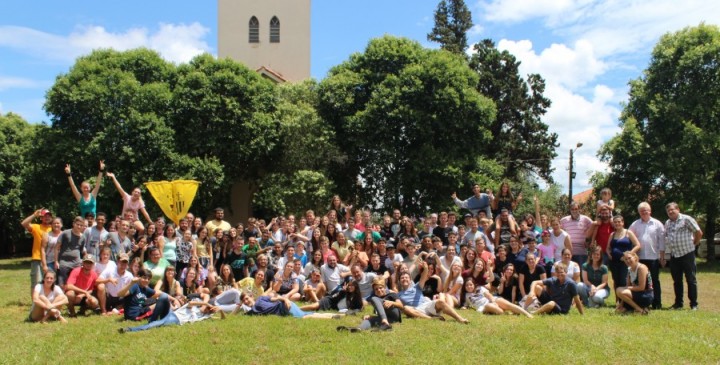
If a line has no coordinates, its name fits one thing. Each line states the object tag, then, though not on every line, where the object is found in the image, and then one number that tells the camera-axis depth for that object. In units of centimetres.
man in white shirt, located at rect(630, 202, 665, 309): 1114
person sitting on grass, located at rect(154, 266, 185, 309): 1123
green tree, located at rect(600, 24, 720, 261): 2470
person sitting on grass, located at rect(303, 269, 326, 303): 1183
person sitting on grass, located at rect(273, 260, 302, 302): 1170
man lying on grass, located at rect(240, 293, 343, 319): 1056
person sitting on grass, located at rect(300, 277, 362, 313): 1083
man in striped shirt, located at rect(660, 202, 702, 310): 1097
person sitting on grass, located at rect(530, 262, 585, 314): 1046
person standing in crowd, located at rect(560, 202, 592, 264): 1245
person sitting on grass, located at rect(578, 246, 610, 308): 1144
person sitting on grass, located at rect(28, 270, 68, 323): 1023
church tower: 3784
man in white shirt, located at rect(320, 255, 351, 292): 1223
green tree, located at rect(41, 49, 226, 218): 2447
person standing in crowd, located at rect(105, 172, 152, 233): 1306
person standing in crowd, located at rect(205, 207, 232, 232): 1363
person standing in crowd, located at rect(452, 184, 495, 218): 1448
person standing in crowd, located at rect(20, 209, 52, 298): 1178
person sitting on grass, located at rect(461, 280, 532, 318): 1061
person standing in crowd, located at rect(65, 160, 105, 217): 1278
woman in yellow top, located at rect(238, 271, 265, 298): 1139
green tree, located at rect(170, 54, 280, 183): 2567
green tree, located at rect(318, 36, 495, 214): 2542
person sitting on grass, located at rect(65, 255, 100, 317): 1076
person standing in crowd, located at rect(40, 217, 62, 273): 1148
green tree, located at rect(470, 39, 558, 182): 3719
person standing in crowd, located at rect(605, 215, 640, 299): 1104
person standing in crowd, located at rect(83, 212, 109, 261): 1193
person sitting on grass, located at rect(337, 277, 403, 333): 918
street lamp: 3036
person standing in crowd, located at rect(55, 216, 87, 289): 1141
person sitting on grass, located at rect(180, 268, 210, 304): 1136
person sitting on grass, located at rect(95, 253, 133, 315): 1101
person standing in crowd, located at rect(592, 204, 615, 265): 1197
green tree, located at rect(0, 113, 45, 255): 3272
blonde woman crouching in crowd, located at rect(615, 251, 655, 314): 1025
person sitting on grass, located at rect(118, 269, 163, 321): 1025
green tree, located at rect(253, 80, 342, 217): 2561
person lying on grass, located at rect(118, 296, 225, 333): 960
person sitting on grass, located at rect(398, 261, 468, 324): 1021
